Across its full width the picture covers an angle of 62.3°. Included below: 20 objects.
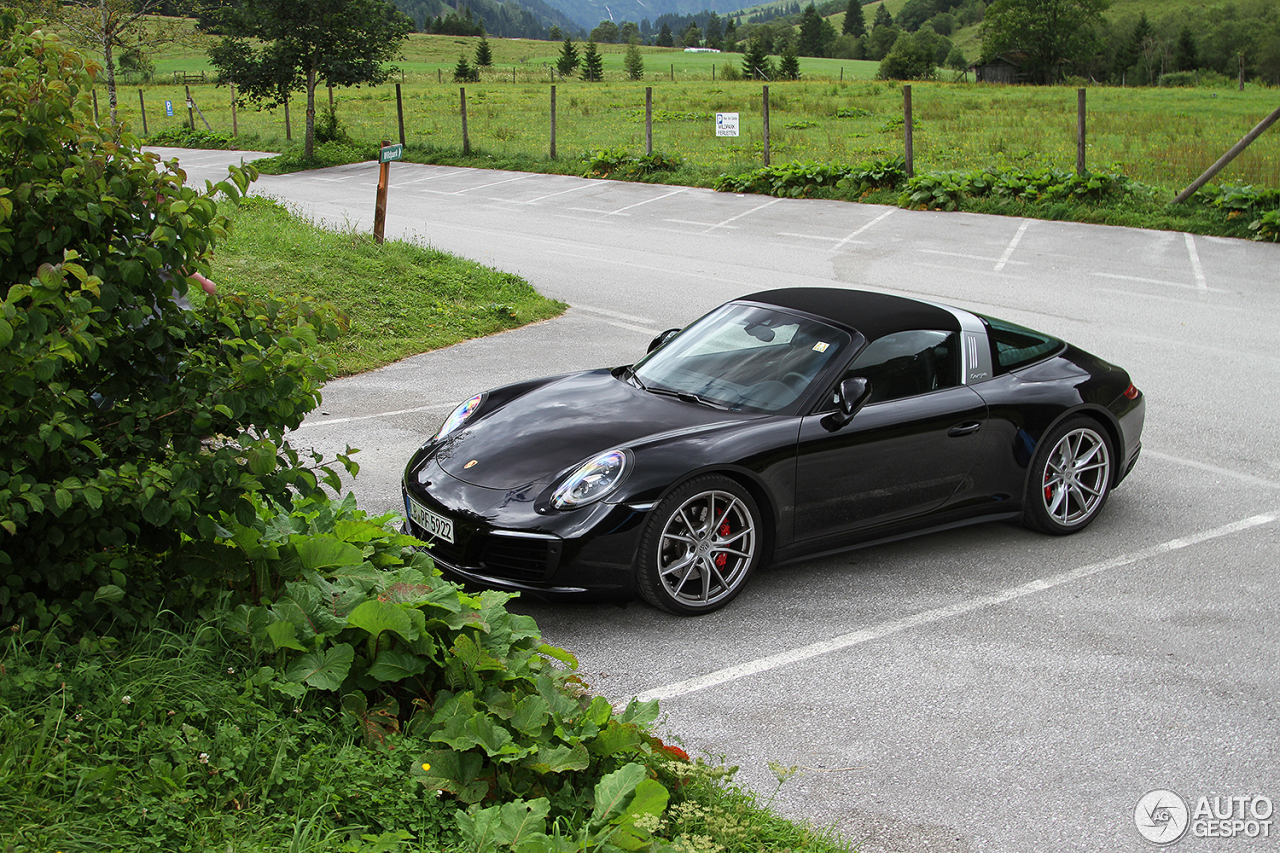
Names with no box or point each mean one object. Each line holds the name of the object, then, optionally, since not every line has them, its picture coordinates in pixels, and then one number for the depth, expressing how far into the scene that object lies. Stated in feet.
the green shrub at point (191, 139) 119.65
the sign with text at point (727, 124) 73.97
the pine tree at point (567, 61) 278.67
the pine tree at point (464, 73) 247.29
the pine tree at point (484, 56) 309.63
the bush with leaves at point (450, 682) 9.88
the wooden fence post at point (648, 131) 75.97
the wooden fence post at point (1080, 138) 58.44
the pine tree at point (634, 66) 275.39
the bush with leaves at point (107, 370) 9.39
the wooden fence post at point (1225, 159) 52.44
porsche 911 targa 15.58
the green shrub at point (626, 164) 76.79
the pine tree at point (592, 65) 264.93
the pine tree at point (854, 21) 560.61
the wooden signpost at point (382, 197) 39.42
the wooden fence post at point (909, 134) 63.52
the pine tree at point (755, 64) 230.48
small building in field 332.19
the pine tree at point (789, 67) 235.61
